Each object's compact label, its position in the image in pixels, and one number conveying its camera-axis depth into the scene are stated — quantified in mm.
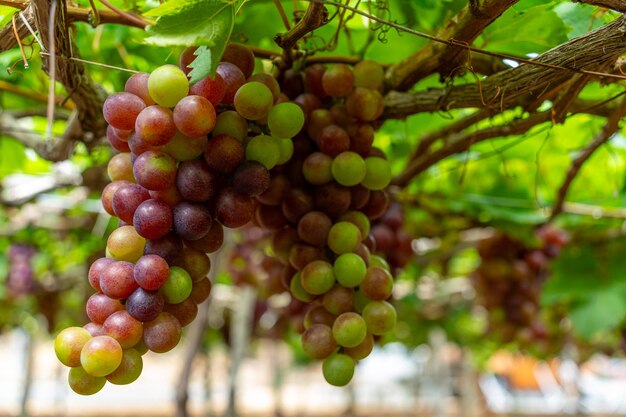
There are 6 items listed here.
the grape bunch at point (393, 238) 933
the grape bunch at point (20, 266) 1991
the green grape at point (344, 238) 557
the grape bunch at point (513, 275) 1397
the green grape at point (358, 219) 587
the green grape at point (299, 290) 593
